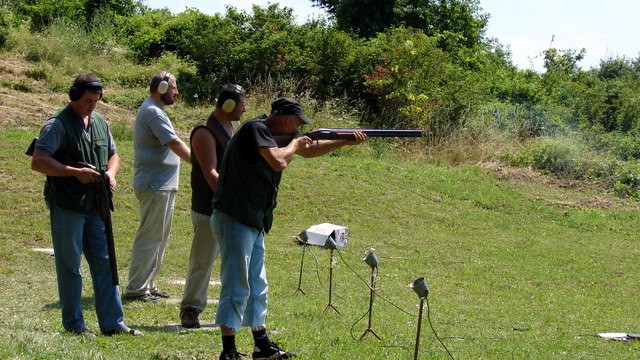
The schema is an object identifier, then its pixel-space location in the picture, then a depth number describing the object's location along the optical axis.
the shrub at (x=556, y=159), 21.55
